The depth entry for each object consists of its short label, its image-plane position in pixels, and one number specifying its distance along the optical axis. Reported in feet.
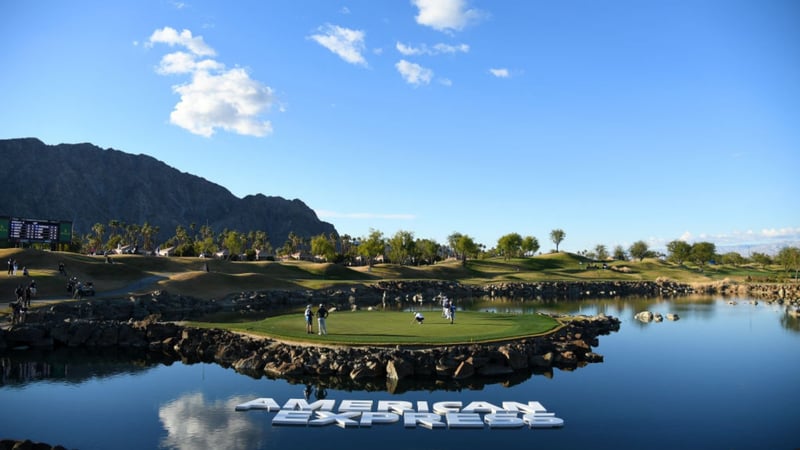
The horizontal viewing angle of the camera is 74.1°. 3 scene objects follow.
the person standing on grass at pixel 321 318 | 112.16
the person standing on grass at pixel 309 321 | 117.19
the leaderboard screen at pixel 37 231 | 263.90
